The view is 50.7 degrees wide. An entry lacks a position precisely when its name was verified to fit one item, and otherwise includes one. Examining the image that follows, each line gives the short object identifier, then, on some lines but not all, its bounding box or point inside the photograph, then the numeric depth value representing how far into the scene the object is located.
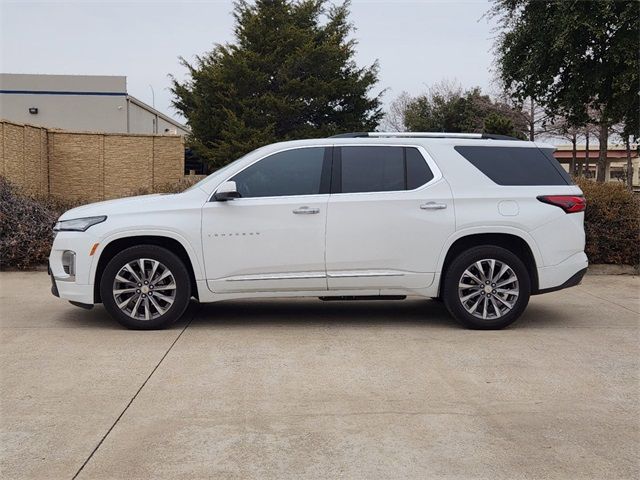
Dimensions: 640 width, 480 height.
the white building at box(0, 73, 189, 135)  30.52
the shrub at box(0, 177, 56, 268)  9.85
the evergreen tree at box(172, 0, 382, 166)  26.75
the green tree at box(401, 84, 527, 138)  41.00
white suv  6.40
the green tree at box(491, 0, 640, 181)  16.31
